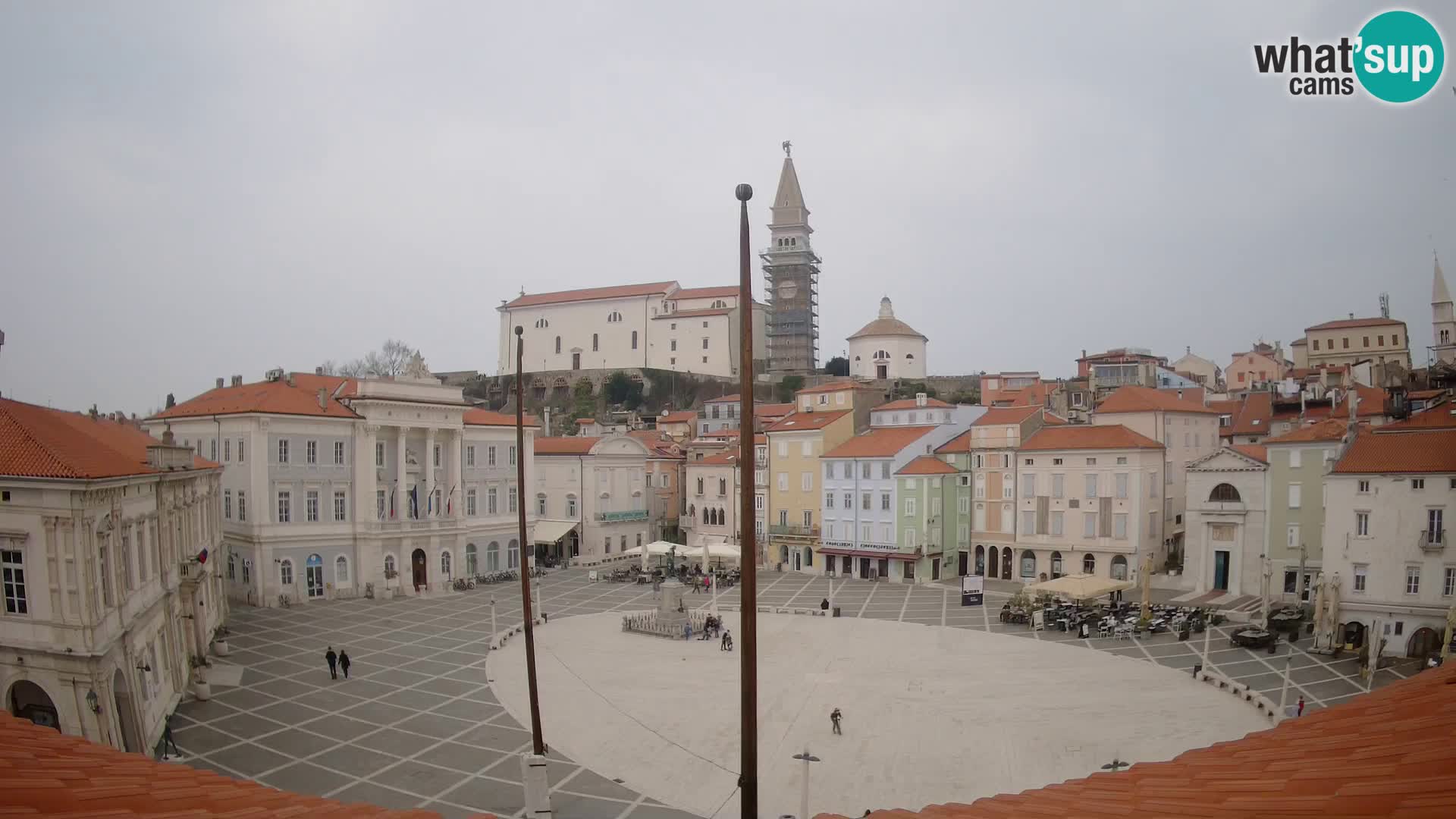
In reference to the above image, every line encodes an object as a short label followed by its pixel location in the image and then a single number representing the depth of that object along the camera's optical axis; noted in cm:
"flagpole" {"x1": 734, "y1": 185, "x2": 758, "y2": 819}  909
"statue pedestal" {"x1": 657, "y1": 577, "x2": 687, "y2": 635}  3853
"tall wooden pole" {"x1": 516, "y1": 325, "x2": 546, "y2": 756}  1867
